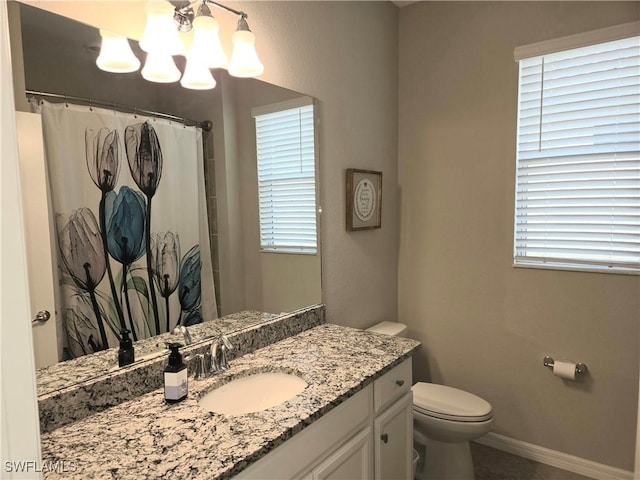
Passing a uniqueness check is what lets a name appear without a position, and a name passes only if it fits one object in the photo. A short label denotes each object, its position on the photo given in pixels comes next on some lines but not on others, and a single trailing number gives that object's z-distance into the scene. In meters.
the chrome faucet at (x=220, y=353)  1.50
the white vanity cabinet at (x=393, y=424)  1.59
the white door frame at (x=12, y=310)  0.56
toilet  2.11
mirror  1.16
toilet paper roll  2.28
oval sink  1.39
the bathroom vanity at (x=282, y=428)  0.98
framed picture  2.33
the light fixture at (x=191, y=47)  1.33
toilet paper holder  2.30
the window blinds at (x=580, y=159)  2.13
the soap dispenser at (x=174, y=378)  1.26
